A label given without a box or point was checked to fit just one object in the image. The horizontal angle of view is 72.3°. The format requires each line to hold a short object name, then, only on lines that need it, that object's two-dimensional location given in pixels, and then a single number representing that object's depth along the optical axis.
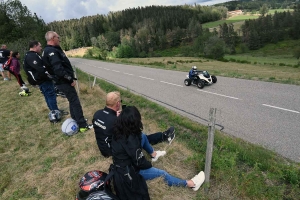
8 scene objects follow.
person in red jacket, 9.59
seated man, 3.37
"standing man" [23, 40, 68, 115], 5.21
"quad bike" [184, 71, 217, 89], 10.03
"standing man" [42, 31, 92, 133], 4.56
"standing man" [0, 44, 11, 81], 10.78
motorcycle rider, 10.35
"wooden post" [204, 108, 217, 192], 2.70
